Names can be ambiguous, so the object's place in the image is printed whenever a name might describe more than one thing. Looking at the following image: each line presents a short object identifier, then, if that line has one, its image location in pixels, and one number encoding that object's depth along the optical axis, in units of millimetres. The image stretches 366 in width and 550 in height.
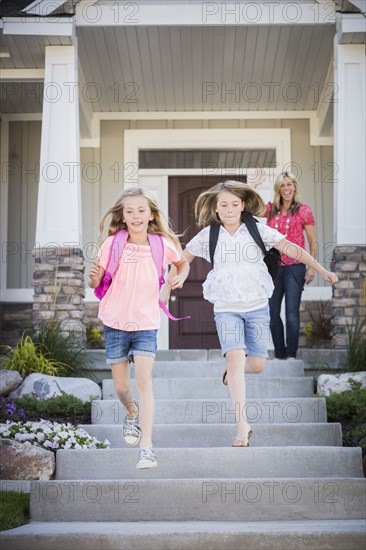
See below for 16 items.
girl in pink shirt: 4566
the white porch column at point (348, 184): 8031
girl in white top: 4856
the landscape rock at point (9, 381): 6496
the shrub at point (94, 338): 9070
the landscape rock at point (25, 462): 5098
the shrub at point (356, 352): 7137
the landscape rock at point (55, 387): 6531
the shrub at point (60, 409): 6207
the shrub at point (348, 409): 6031
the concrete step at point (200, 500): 4535
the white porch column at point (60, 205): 8062
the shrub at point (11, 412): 6090
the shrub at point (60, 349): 7234
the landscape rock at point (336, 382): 6613
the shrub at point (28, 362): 6957
